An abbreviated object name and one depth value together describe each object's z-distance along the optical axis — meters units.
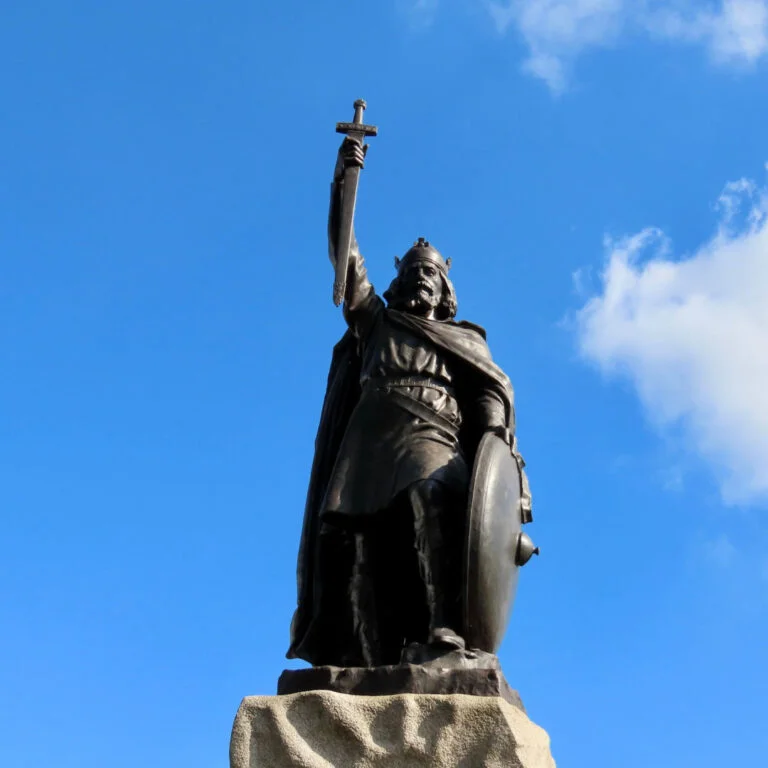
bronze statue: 5.52
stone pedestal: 4.83
